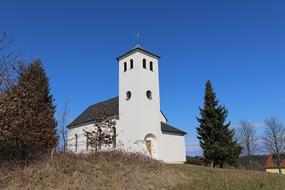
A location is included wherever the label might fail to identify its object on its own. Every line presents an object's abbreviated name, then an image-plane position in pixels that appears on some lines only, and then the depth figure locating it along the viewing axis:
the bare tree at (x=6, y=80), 9.40
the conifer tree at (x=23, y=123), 9.30
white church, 27.45
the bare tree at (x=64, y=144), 12.51
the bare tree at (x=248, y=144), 52.19
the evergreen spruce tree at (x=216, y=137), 28.33
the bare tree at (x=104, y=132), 23.27
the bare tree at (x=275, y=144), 47.44
